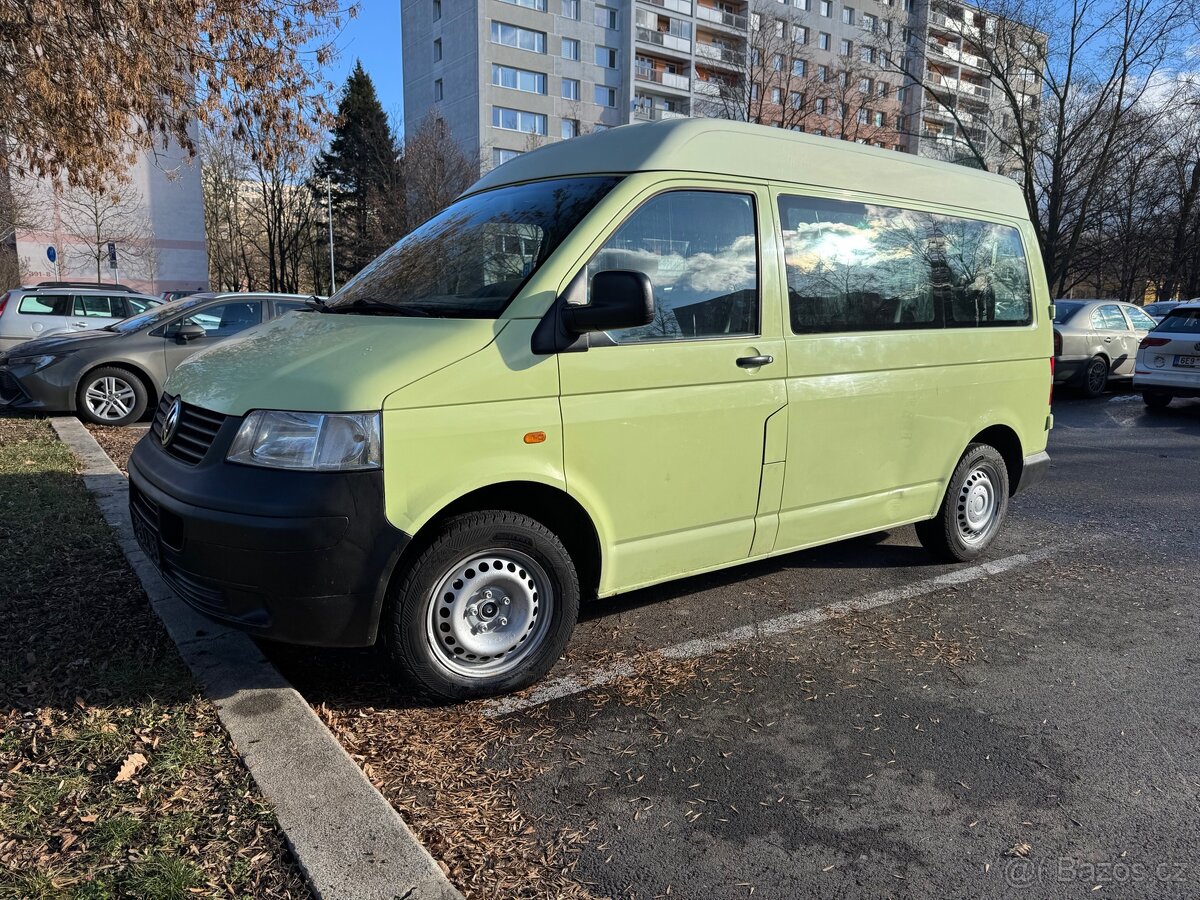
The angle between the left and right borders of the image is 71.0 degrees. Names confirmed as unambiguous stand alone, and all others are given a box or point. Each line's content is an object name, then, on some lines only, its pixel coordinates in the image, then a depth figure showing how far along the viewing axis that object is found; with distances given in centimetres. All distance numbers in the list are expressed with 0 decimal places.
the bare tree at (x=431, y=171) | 3588
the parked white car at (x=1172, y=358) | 1241
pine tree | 4259
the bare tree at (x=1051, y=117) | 2803
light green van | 296
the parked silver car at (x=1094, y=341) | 1405
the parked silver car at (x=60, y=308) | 1219
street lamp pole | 4317
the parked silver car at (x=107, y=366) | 912
